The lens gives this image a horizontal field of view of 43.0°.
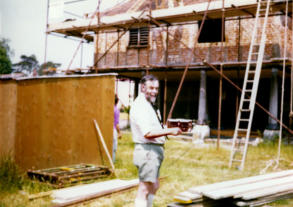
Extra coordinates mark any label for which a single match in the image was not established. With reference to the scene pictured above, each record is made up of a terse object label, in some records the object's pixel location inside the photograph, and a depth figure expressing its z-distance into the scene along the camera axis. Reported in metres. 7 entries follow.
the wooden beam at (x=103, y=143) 7.73
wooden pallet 6.75
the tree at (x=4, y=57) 30.70
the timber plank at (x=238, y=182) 4.74
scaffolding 13.80
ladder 9.59
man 3.84
